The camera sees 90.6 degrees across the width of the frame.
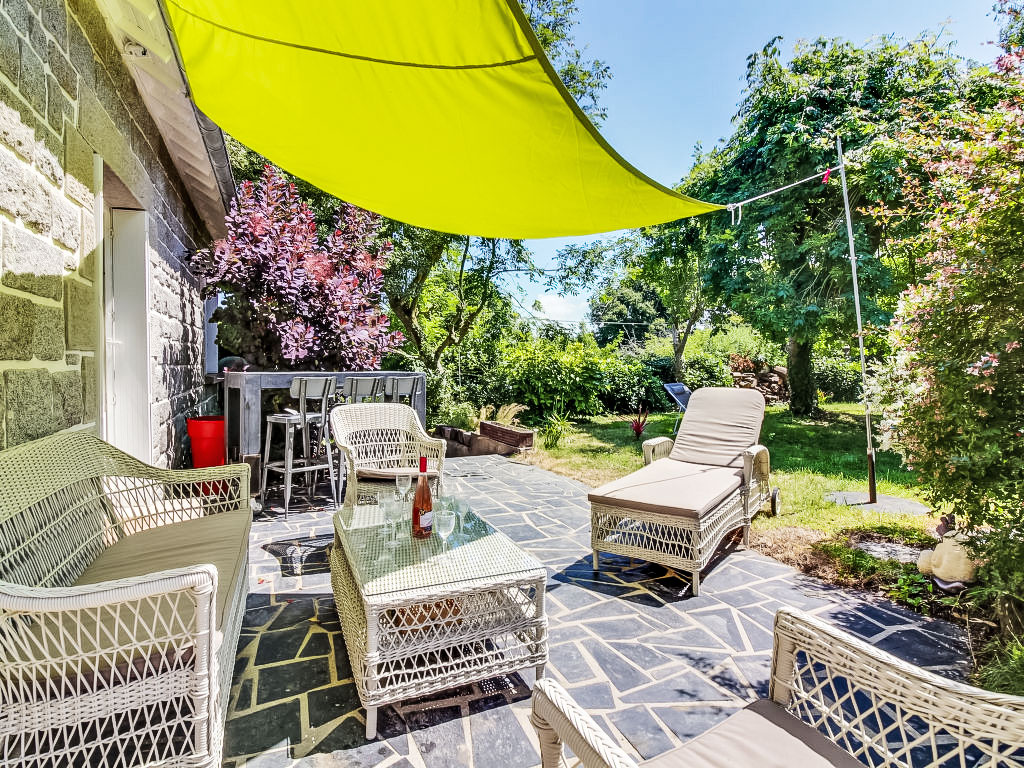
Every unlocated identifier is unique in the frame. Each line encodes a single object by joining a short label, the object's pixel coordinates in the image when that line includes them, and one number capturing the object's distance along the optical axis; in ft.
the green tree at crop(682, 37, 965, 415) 27.02
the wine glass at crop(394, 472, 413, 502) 9.53
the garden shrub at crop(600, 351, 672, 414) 39.68
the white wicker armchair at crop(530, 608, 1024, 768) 3.38
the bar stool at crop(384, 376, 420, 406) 17.69
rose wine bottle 8.35
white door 11.85
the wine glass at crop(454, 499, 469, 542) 8.45
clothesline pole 16.05
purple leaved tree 17.13
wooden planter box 24.97
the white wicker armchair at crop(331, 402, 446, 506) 13.07
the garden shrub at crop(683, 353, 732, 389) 45.37
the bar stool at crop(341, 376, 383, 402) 16.72
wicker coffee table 6.47
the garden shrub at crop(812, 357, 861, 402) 50.26
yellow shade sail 5.29
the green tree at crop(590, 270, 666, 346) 88.37
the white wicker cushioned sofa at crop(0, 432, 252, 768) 3.97
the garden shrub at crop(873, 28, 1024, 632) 7.86
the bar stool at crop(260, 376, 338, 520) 15.06
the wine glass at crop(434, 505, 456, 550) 8.44
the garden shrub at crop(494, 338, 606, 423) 32.22
